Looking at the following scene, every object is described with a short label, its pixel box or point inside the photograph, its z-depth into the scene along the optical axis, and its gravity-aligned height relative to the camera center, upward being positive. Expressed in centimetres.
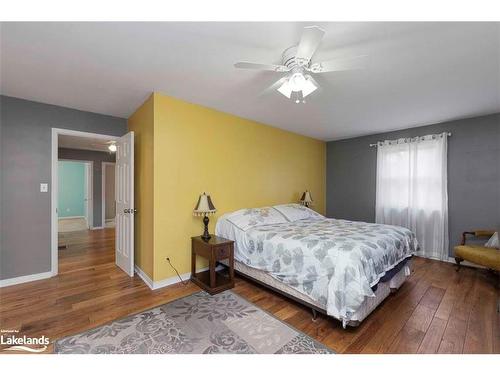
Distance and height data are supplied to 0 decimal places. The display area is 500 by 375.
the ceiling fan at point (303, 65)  131 +88
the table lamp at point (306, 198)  420 -22
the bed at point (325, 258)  173 -69
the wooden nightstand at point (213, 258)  241 -84
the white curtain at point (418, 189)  353 -2
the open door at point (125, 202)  277 -23
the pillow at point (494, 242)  296 -75
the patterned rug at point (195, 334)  156 -119
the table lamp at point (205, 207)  267 -27
